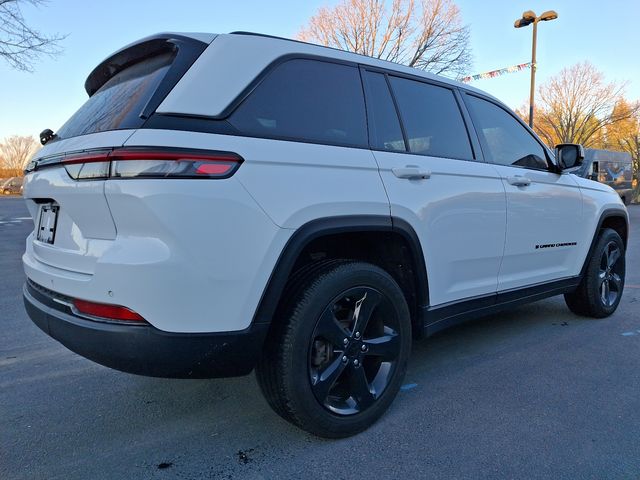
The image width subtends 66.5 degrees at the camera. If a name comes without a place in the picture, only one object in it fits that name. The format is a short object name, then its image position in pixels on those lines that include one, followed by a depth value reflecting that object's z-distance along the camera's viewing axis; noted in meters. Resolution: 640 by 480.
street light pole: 15.66
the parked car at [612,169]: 21.55
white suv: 1.86
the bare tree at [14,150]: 63.44
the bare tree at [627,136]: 40.66
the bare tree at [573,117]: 36.44
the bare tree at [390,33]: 22.48
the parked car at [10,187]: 40.37
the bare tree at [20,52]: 11.27
